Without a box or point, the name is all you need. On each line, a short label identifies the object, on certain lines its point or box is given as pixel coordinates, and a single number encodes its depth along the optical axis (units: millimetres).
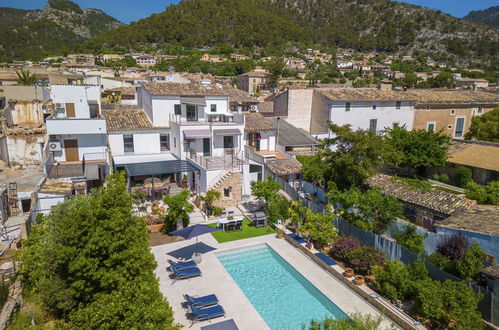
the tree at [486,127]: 38344
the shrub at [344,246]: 18422
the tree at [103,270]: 9594
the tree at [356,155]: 24841
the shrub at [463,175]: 29703
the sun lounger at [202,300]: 14047
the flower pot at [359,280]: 16406
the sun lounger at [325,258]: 18364
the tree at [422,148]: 30500
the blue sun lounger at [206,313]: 13570
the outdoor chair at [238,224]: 22766
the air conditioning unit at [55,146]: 26769
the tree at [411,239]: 18156
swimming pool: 14469
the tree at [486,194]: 21397
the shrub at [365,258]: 17188
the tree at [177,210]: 21203
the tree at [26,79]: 53500
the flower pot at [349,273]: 17125
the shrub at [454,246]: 16000
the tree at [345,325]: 8875
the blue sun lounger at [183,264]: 17047
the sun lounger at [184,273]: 16625
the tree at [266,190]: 23755
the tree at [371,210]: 20062
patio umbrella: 18652
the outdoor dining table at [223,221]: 22673
